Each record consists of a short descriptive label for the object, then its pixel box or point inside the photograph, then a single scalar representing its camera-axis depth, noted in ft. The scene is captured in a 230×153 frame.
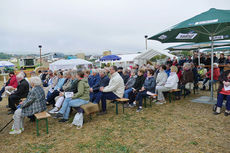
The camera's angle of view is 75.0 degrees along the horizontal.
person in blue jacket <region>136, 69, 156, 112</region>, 17.61
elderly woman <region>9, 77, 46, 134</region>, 12.50
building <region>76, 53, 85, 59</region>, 142.51
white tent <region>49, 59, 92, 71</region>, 46.16
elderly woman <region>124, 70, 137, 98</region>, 20.62
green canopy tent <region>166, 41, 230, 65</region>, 30.91
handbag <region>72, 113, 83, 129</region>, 13.73
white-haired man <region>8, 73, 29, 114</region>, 17.02
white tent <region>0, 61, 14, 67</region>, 53.89
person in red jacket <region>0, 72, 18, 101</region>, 19.84
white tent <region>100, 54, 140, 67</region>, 90.29
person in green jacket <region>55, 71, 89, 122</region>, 14.26
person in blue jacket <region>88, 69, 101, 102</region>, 17.44
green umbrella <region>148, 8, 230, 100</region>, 13.82
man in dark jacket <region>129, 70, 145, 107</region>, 18.75
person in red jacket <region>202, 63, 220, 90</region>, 23.49
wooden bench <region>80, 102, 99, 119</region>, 13.36
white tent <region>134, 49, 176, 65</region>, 63.68
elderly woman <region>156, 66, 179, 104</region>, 19.63
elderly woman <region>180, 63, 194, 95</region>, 21.50
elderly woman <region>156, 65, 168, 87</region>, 20.39
